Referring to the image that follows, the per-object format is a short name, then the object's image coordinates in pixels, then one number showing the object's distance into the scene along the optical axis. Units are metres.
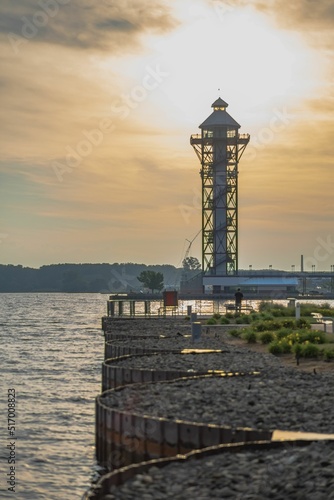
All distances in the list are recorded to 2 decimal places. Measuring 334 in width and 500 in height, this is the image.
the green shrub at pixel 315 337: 35.38
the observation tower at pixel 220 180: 156.88
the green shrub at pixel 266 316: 54.68
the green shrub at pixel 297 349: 32.08
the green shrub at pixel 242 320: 59.06
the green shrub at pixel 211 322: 58.78
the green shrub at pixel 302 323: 47.16
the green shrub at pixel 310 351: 31.70
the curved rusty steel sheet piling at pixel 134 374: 25.94
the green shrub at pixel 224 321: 58.90
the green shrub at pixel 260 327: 47.25
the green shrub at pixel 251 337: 42.66
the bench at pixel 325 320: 44.02
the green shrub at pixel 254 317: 57.84
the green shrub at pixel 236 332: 47.22
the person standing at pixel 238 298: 74.25
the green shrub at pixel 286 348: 34.66
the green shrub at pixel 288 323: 48.00
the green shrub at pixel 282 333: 40.31
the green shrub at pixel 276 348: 34.66
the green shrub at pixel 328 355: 30.33
